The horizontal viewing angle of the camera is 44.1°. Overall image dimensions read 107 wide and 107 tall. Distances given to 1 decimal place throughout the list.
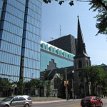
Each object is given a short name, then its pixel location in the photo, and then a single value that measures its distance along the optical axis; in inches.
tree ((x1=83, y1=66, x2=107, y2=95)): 2004.8
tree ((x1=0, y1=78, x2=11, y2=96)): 1805.0
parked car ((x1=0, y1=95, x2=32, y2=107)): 691.4
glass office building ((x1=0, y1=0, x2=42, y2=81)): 2192.8
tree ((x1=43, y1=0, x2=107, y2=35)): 292.6
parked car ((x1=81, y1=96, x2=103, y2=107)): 749.0
